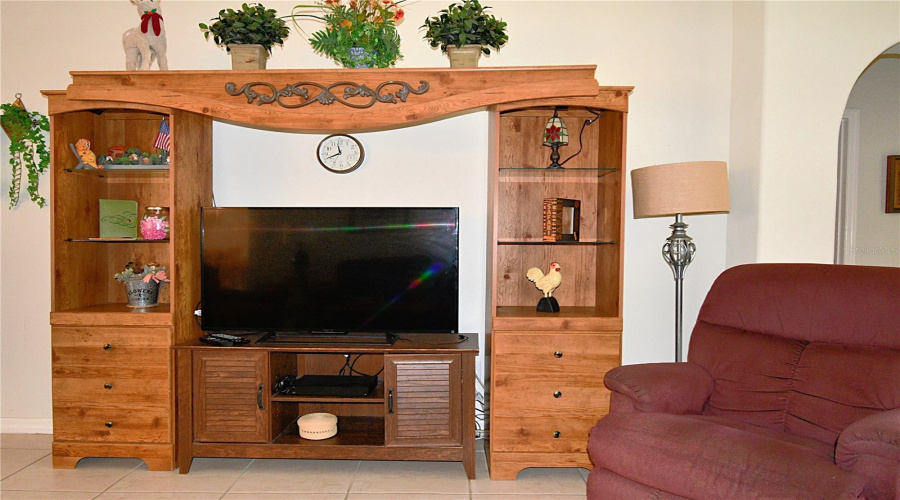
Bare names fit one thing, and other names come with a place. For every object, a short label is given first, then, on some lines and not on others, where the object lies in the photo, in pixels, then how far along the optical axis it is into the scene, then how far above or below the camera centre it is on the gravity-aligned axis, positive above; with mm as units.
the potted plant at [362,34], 2600 +923
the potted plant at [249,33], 2666 +947
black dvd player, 2701 -750
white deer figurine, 2783 +934
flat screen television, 2816 -198
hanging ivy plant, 3059 +465
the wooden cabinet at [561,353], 2615 -551
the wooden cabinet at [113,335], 2688 -510
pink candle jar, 2893 +23
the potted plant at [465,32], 2568 +927
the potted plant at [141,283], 2871 -273
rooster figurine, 2818 -244
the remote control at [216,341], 2710 -538
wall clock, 3133 +447
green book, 2930 +56
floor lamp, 2557 +214
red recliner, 1556 -575
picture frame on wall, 3693 +350
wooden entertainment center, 2613 -556
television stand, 2639 -811
